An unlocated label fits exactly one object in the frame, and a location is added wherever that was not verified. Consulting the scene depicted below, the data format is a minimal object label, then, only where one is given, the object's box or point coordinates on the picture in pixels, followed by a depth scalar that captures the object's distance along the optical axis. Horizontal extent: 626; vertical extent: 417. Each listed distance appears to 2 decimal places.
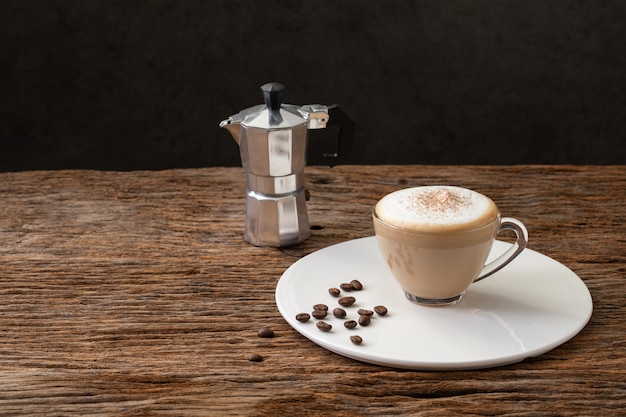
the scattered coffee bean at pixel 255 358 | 0.95
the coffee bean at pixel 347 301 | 1.08
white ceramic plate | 0.94
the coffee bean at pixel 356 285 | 1.13
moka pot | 1.31
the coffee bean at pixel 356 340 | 0.96
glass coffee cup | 1.01
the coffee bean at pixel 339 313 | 1.04
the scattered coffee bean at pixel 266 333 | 1.01
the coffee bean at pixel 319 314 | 1.04
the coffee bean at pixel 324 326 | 1.00
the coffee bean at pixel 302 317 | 1.03
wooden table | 0.88
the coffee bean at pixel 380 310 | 1.05
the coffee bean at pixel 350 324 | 1.01
